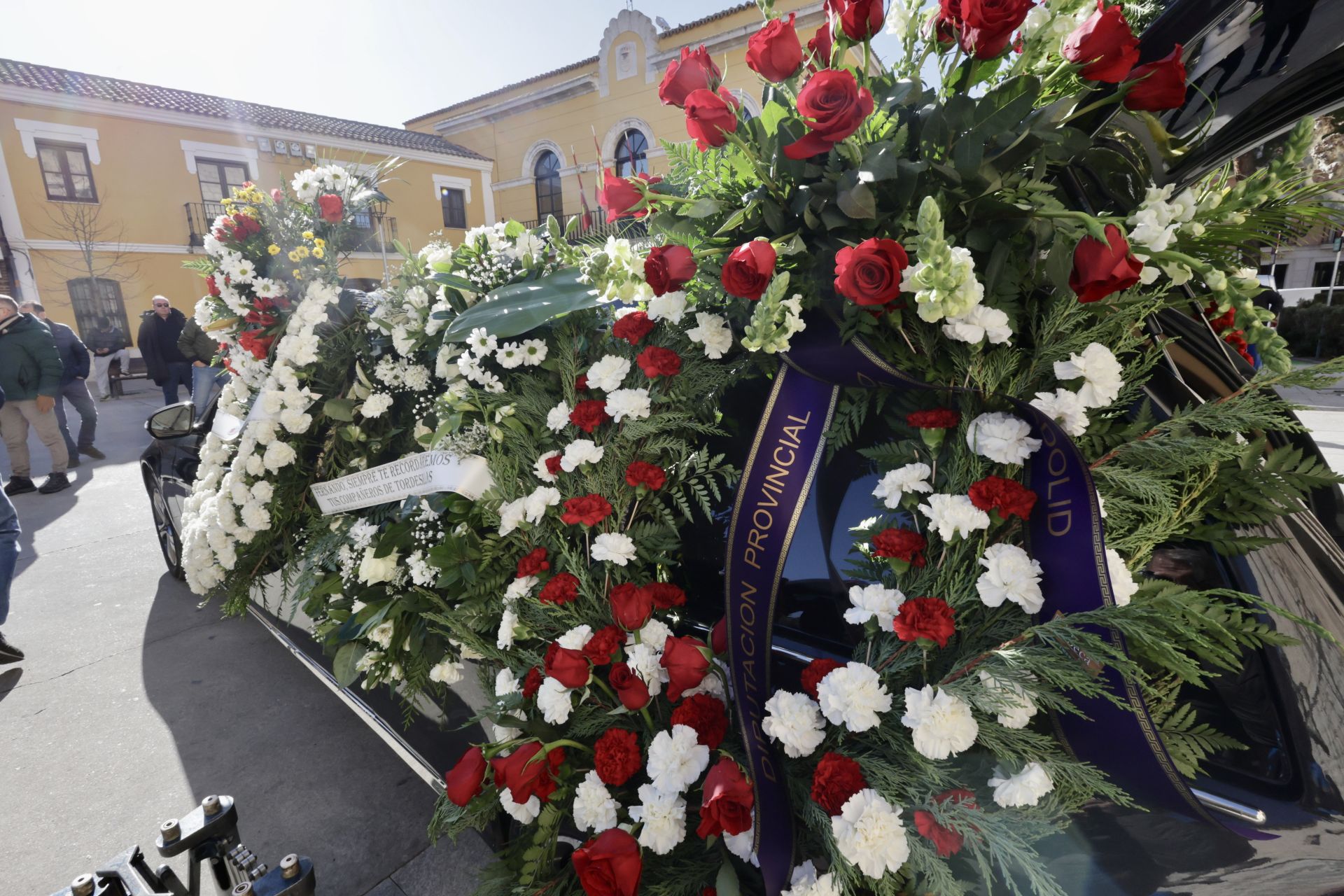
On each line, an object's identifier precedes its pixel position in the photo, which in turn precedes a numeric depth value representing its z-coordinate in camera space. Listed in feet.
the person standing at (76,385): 25.48
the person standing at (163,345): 30.14
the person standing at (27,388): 21.01
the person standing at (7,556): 11.72
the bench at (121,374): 47.37
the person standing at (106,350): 46.60
